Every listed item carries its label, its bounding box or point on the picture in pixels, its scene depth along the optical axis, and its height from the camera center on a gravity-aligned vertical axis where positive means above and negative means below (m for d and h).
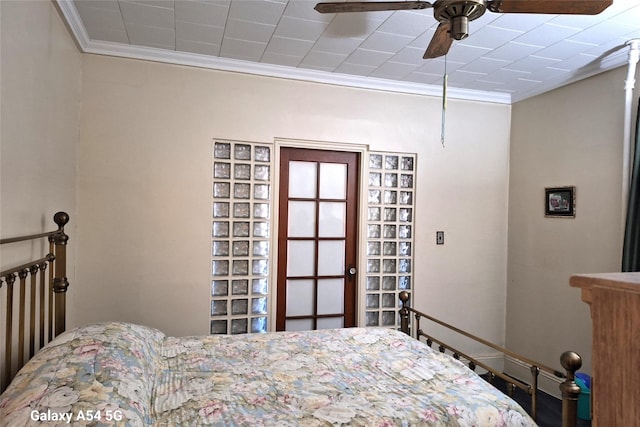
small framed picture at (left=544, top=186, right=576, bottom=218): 3.30 +0.14
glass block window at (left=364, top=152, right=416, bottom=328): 3.67 -0.17
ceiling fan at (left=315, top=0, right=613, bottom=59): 1.61 +0.87
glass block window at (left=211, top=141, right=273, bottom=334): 3.24 -0.20
